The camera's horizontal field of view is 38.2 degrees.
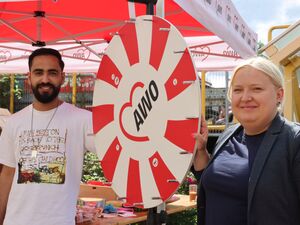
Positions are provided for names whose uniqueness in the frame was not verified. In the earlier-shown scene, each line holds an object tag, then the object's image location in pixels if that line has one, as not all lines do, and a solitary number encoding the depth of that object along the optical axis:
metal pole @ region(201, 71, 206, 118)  8.99
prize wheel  1.68
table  3.20
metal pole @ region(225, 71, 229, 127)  8.37
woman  1.56
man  2.20
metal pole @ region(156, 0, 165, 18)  1.94
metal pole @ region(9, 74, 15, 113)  12.65
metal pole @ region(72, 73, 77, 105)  11.16
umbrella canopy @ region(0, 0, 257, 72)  3.03
